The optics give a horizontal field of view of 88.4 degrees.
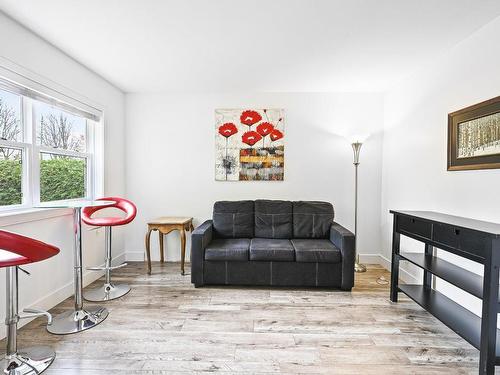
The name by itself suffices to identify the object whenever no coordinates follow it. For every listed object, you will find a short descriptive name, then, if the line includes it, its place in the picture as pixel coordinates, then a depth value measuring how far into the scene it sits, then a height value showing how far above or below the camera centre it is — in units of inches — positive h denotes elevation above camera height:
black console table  60.3 -27.5
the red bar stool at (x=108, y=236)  103.3 -25.5
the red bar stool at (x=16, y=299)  56.8 -29.8
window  85.0 +11.0
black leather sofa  111.1 -35.0
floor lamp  135.0 -3.9
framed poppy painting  147.3 +22.4
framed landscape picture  78.7 +16.1
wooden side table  129.3 -24.2
